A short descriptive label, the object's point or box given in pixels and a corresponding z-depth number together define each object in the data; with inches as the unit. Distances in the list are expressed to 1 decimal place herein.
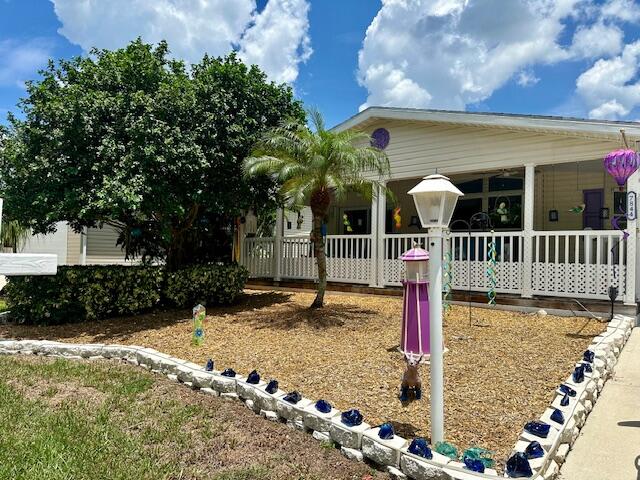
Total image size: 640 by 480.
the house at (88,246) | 735.1
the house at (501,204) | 305.1
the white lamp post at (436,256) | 117.2
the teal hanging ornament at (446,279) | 297.5
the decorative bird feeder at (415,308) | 154.5
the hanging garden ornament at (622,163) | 247.9
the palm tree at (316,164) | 302.8
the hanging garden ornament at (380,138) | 428.1
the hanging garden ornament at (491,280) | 332.9
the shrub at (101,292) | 305.0
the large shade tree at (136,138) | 275.4
